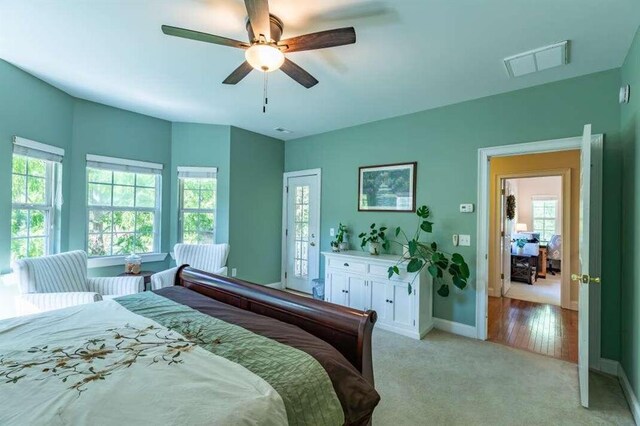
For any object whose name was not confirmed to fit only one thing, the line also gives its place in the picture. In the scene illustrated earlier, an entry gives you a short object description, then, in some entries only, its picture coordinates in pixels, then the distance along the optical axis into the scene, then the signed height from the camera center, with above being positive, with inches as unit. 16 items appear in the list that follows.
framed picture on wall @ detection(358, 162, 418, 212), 153.6 +15.0
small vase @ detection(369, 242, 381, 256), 155.6 -17.2
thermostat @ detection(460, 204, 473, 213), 133.7 +4.1
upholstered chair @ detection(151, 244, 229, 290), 160.9 -22.8
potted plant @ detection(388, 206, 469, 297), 127.0 -19.8
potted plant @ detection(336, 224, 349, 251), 170.1 -13.5
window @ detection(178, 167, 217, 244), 177.3 +5.0
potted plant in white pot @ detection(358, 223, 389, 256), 156.0 -13.2
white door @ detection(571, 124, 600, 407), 84.2 -16.9
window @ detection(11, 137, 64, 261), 117.6 +5.3
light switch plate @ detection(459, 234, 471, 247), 134.3 -10.2
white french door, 194.9 -11.1
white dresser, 131.2 -35.2
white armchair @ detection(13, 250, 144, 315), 102.3 -28.5
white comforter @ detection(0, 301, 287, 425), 36.1 -24.0
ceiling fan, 68.6 +42.2
